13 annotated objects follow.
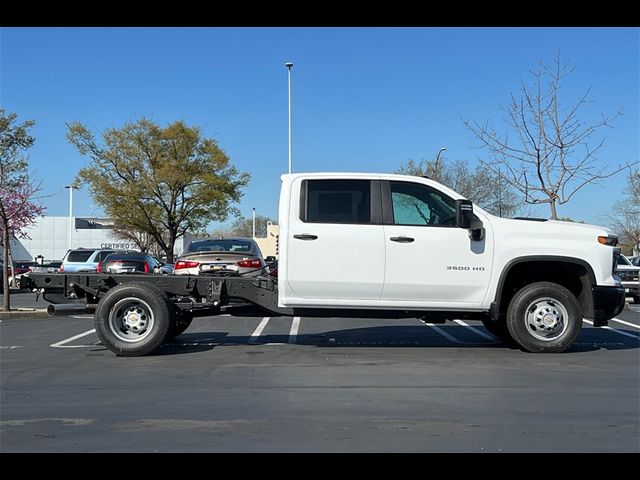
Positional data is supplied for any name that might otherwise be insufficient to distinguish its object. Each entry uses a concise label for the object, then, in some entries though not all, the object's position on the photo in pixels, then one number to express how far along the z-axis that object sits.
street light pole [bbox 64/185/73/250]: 52.68
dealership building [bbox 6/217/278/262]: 59.22
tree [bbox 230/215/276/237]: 85.56
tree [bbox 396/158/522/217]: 24.06
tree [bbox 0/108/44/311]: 18.78
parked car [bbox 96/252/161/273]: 18.52
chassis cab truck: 8.52
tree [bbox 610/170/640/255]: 31.22
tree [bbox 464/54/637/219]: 17.03
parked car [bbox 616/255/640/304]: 19.70
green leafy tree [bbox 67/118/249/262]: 33.16
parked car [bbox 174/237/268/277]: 10.40
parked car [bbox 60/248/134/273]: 23.75
